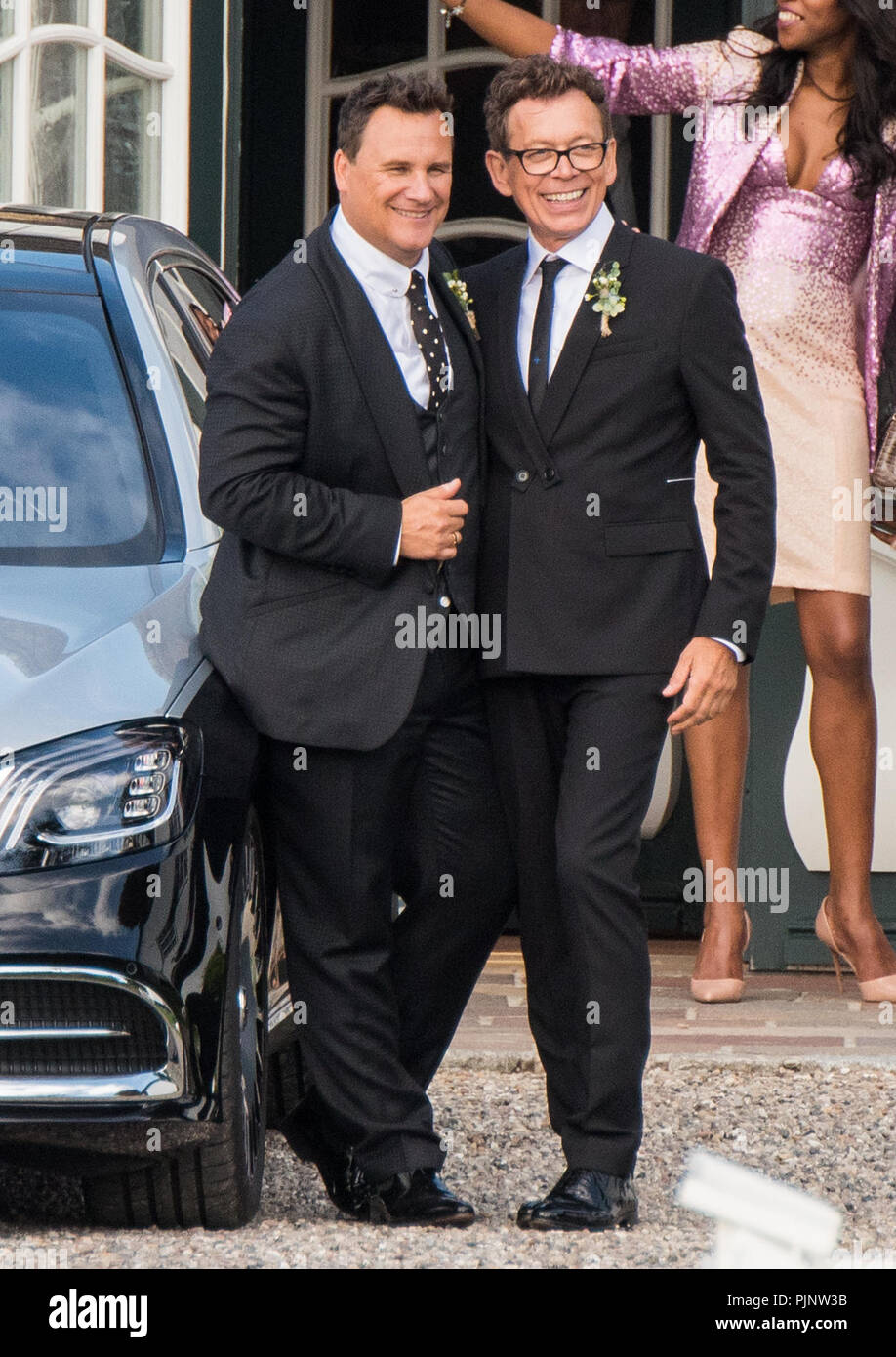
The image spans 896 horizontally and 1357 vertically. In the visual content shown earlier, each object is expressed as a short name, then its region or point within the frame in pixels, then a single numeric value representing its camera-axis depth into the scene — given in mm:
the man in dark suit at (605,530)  3627
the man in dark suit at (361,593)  3531
